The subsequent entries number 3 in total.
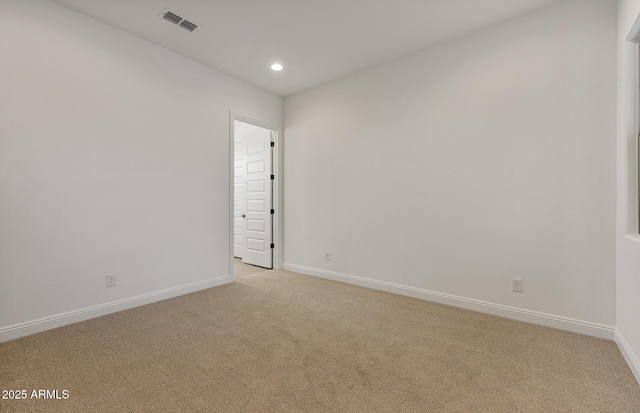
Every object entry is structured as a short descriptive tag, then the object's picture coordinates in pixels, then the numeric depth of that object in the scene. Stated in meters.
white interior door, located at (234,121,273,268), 4.99
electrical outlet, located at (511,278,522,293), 2.77
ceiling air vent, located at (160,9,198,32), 2.76
